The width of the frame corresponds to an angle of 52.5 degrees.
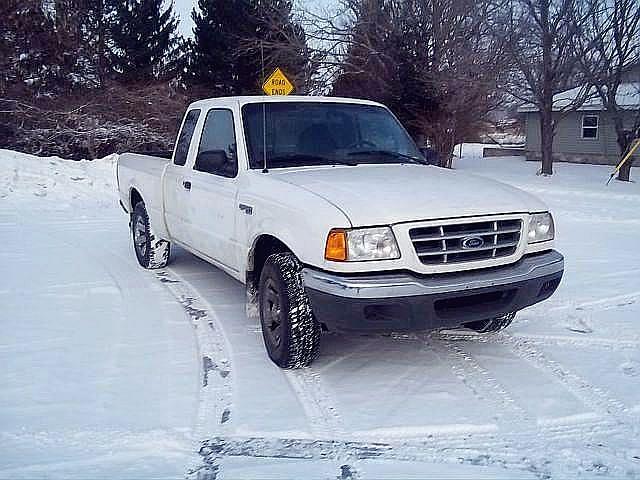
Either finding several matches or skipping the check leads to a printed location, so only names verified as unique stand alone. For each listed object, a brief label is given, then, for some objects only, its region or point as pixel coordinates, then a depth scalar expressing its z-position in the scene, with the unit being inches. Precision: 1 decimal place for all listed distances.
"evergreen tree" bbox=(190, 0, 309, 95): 1123.3
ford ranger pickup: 152.9
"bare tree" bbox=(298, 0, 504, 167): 940.6
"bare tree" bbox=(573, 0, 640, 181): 837.2
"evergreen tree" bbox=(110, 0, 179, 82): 1137.4
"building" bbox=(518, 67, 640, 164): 1159.4
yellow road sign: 523.5
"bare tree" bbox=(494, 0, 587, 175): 852.6
